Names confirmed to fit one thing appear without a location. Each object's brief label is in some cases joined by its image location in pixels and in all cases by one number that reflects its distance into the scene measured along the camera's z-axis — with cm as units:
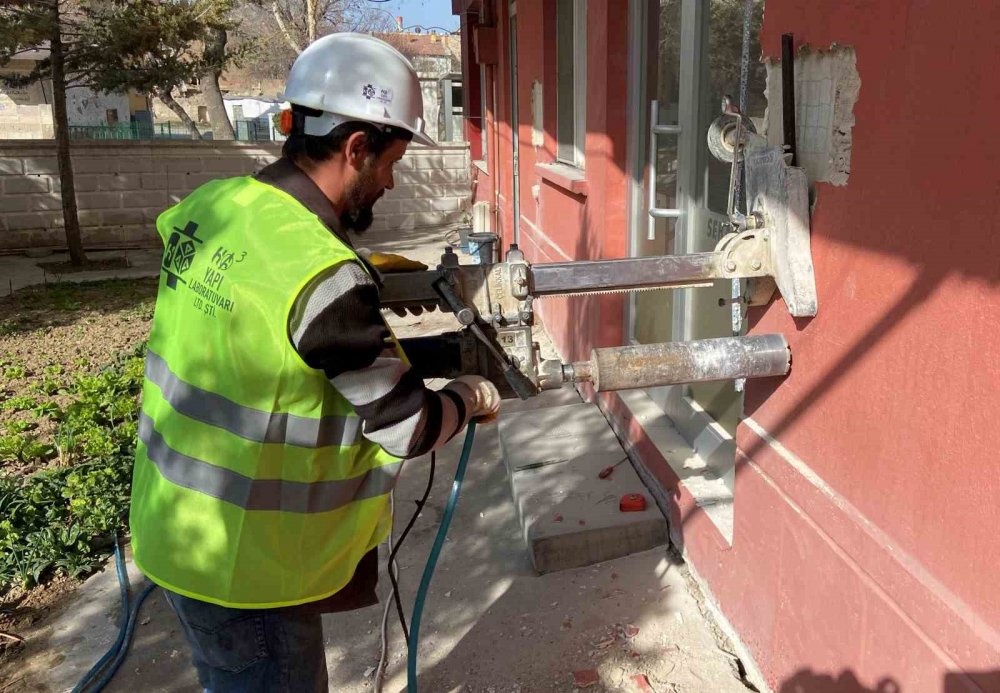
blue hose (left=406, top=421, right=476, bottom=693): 216
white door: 317
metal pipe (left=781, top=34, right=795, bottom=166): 193
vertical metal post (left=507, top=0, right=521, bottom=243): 821
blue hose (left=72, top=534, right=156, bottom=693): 275
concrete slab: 322
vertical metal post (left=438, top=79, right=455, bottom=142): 1903
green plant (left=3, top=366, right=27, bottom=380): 590
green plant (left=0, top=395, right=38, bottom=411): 525
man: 143
